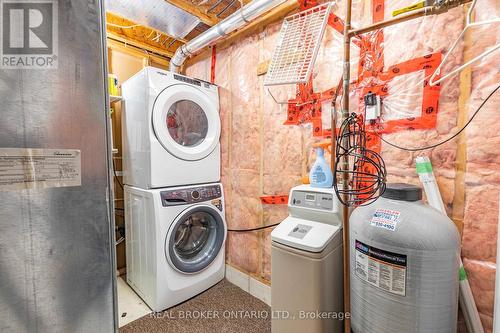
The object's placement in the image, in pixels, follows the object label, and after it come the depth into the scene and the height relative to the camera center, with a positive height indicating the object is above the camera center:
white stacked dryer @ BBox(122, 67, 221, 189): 1.73 +0.23
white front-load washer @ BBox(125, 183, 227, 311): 1.72 -0.74
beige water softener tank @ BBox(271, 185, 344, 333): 1.12 -0.59
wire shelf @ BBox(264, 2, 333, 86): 1.38 +0.72
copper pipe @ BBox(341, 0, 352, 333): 1.06 -0.14
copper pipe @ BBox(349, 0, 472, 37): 0.88 +0.59
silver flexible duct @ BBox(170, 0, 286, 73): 1.62 +1.09
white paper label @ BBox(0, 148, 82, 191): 0.62 -0.03
